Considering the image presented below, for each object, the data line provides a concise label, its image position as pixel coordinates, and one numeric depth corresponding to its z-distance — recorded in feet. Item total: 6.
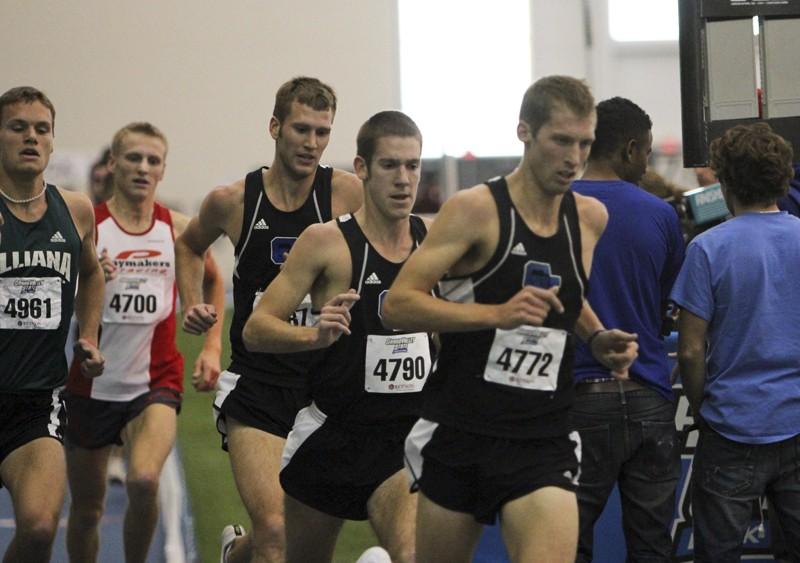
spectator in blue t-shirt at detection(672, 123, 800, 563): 30.89
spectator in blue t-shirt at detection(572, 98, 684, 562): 31.78
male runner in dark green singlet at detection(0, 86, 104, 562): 34.37
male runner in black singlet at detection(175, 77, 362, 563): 34.99
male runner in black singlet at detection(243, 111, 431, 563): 29.91
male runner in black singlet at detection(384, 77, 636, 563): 25.48
